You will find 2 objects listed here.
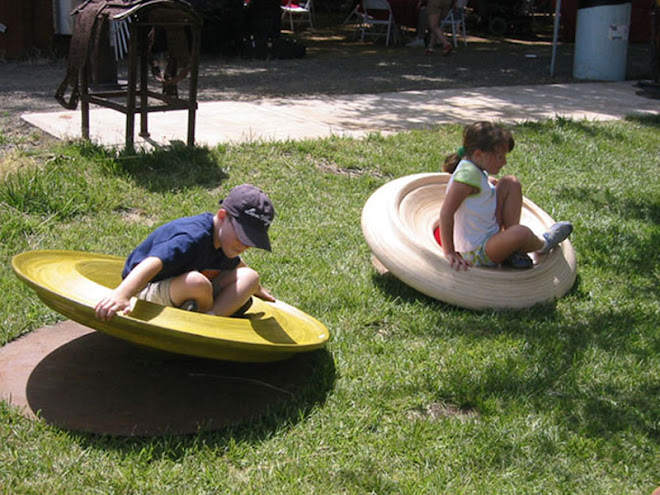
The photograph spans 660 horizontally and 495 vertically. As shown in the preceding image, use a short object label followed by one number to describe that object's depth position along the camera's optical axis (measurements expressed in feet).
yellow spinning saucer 19.76
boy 21.41
